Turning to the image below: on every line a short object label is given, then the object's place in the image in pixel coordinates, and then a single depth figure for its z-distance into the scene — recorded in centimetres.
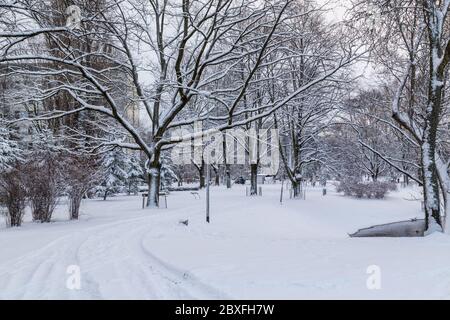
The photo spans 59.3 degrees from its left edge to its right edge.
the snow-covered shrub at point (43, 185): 1300
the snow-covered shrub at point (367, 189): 3020
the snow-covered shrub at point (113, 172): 2919
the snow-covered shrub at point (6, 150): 2453
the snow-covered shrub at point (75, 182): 1437
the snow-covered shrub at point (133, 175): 3367
